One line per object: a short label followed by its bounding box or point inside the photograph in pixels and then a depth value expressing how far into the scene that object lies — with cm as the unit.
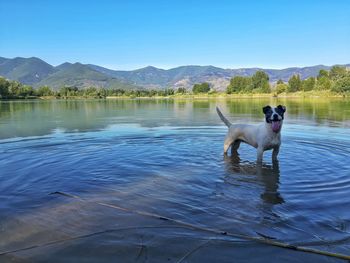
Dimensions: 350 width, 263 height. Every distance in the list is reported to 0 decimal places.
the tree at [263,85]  16588
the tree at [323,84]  13425
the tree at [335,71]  16969
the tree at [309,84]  15380
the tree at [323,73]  16625
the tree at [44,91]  17235
